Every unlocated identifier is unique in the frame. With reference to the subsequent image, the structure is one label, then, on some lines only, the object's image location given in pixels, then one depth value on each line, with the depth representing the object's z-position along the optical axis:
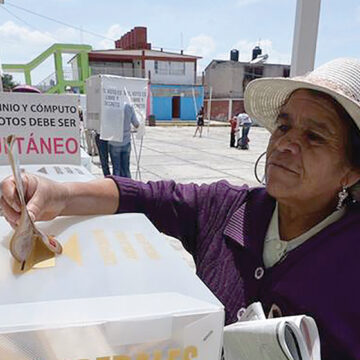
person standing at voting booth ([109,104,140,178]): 4.89
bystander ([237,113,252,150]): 10.05
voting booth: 4.77
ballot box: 0.44
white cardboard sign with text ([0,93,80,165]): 1.91
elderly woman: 0.74
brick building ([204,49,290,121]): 27.45
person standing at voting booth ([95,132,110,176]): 5.45
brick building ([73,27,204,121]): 25.20
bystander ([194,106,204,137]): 14.67
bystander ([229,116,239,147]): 10.80
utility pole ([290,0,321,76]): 2.02
